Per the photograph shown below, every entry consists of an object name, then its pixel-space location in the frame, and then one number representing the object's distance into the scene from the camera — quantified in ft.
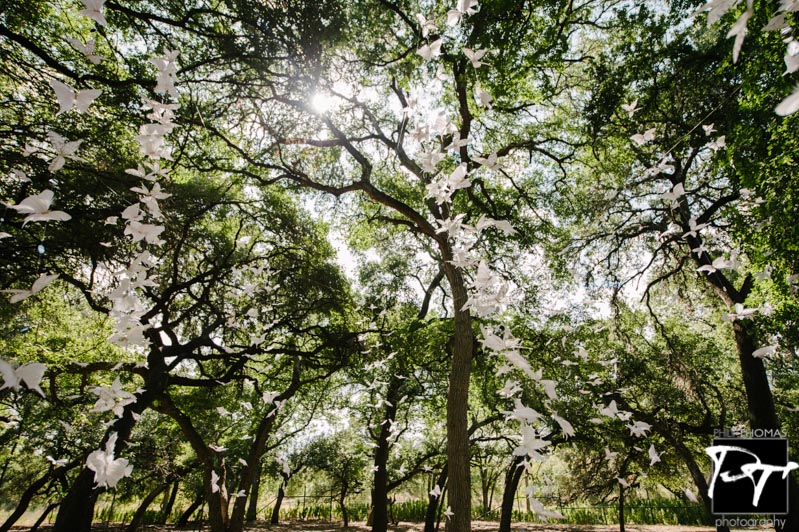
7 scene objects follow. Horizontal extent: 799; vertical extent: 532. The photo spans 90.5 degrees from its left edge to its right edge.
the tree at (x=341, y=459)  69.82
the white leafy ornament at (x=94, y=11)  6.29
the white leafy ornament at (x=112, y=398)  8.06
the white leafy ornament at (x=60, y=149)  6.67
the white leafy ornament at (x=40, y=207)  5.76
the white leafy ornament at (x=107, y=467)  6.50
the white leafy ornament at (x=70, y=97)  5.82
